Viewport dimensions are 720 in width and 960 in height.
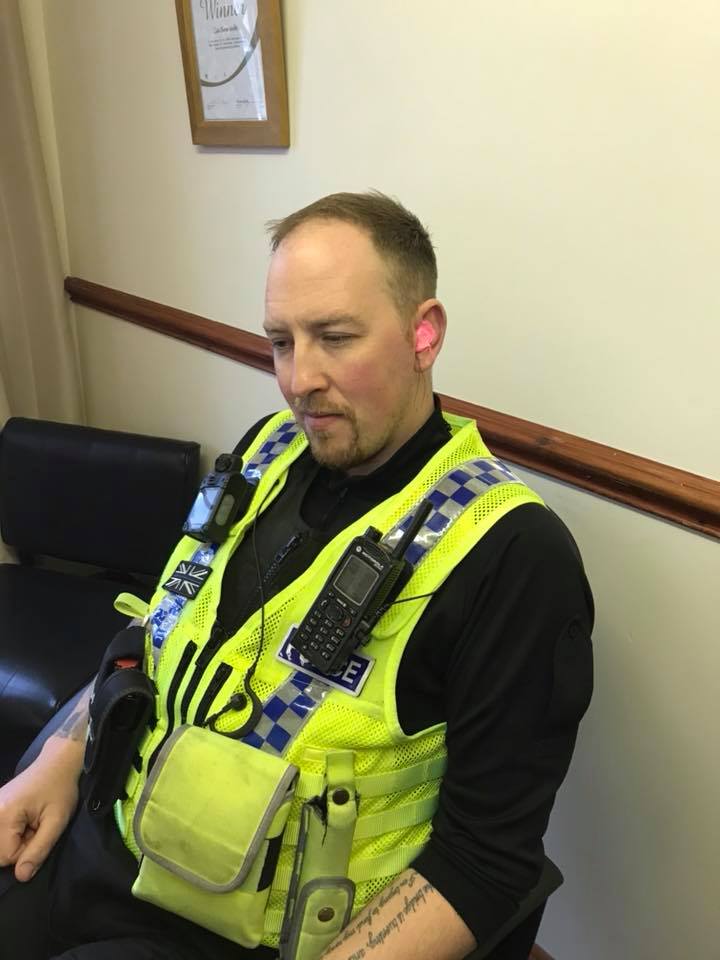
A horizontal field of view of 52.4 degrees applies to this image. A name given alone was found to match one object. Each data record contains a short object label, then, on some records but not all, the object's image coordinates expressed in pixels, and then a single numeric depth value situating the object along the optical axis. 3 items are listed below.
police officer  0.81
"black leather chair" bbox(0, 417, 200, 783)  1.72
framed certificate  1.38
